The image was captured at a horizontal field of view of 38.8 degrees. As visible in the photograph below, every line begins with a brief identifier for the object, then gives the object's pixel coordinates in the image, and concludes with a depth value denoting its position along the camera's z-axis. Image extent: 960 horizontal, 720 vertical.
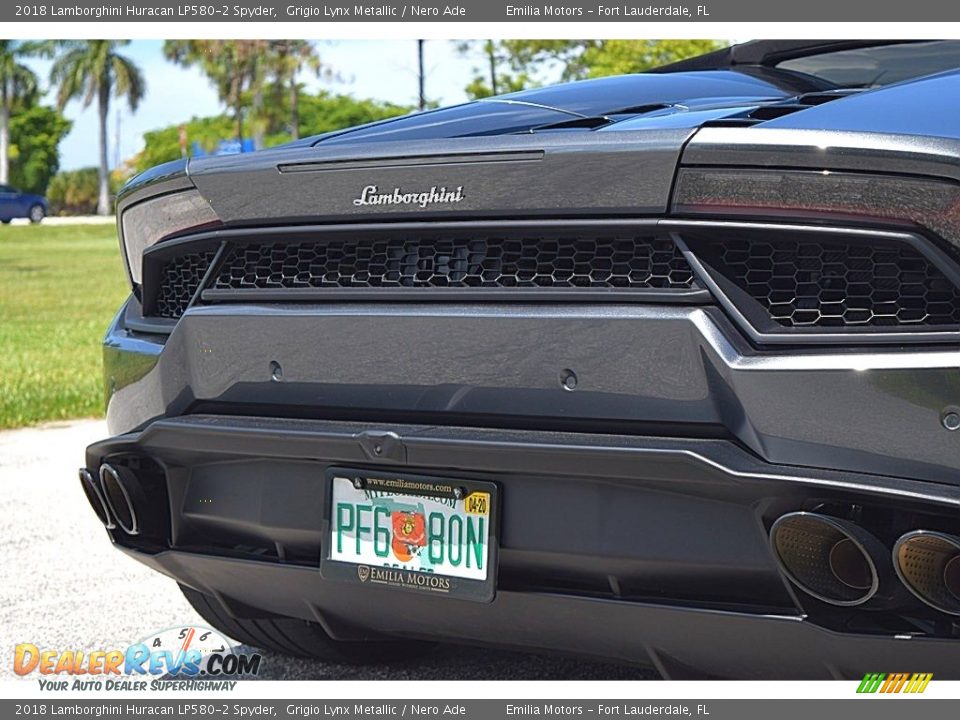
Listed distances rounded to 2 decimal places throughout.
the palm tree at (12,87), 63.97
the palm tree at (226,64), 53.12
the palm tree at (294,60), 42.77
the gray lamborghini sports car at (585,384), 2.20
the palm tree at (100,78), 70.75
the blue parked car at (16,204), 49.22
